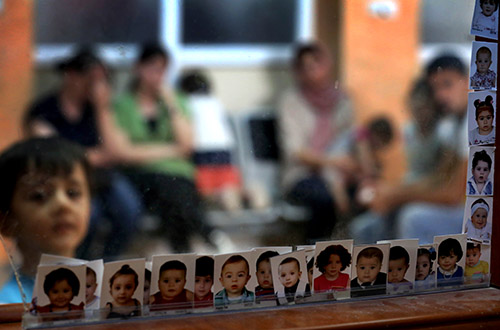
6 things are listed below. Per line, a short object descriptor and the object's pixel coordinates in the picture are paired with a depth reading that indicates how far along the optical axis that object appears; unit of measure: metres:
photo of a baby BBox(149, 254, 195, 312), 1.95
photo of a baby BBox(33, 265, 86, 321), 1.92
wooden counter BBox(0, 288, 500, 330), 1.94
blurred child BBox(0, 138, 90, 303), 1.96
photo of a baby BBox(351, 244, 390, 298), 2.02
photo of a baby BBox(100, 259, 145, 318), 1.94
